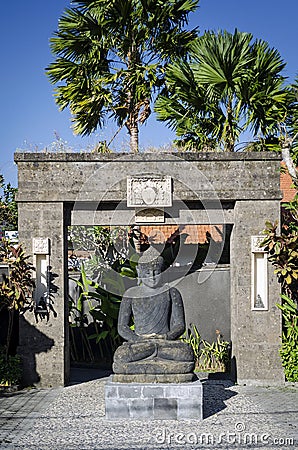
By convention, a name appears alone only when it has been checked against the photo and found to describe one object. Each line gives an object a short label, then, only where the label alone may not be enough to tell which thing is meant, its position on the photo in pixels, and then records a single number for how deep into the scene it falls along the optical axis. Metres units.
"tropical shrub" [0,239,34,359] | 9.29
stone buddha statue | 7.60
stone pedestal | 7.43
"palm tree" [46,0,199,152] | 13.66
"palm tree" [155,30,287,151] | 11.41
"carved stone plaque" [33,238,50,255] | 9.59
